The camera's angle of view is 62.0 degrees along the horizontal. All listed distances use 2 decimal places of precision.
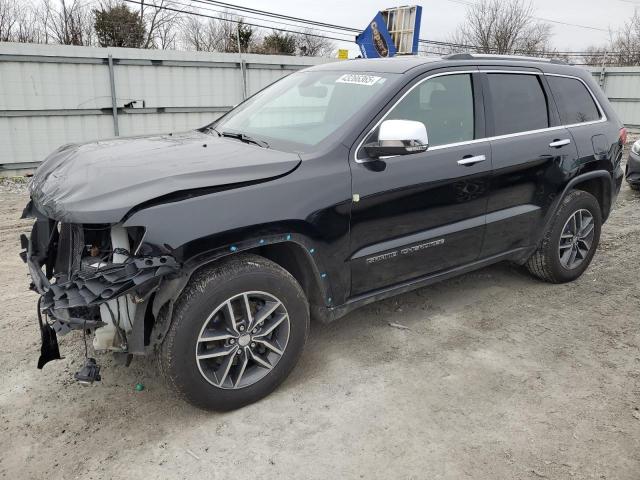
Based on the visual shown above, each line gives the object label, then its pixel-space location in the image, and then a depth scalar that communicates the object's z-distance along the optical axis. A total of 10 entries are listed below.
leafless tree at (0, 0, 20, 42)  25.17
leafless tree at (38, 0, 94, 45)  26.84
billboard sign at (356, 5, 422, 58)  11.44
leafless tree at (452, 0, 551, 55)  35.06
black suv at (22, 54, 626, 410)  2.58
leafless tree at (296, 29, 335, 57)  41.41
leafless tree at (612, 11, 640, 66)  35.22
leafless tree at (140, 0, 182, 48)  31.33
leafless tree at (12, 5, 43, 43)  25.69
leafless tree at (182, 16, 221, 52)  35.80
